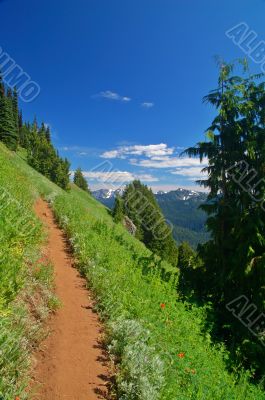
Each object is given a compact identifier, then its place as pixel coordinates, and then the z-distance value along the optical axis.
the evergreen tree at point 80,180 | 106.88
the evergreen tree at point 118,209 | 66.50
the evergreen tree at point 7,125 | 59.28
